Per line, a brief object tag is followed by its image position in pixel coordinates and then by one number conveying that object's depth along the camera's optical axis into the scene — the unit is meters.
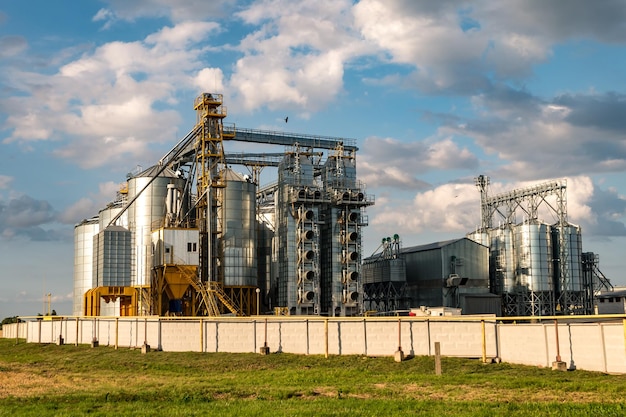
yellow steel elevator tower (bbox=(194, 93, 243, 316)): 78.62
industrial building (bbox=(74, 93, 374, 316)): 79.25
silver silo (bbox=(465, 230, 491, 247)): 107.09
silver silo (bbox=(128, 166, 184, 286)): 82.44
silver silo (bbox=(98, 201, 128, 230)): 89.78
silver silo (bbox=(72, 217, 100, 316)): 96.02
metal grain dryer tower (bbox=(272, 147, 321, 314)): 81.12
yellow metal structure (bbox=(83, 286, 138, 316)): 82.16
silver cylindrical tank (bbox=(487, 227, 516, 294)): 101.26
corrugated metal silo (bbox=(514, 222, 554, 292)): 98.25
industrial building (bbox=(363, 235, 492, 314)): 95.31
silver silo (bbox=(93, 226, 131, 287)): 82.06
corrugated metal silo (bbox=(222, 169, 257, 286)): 81.50
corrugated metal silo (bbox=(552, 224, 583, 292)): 99.19
